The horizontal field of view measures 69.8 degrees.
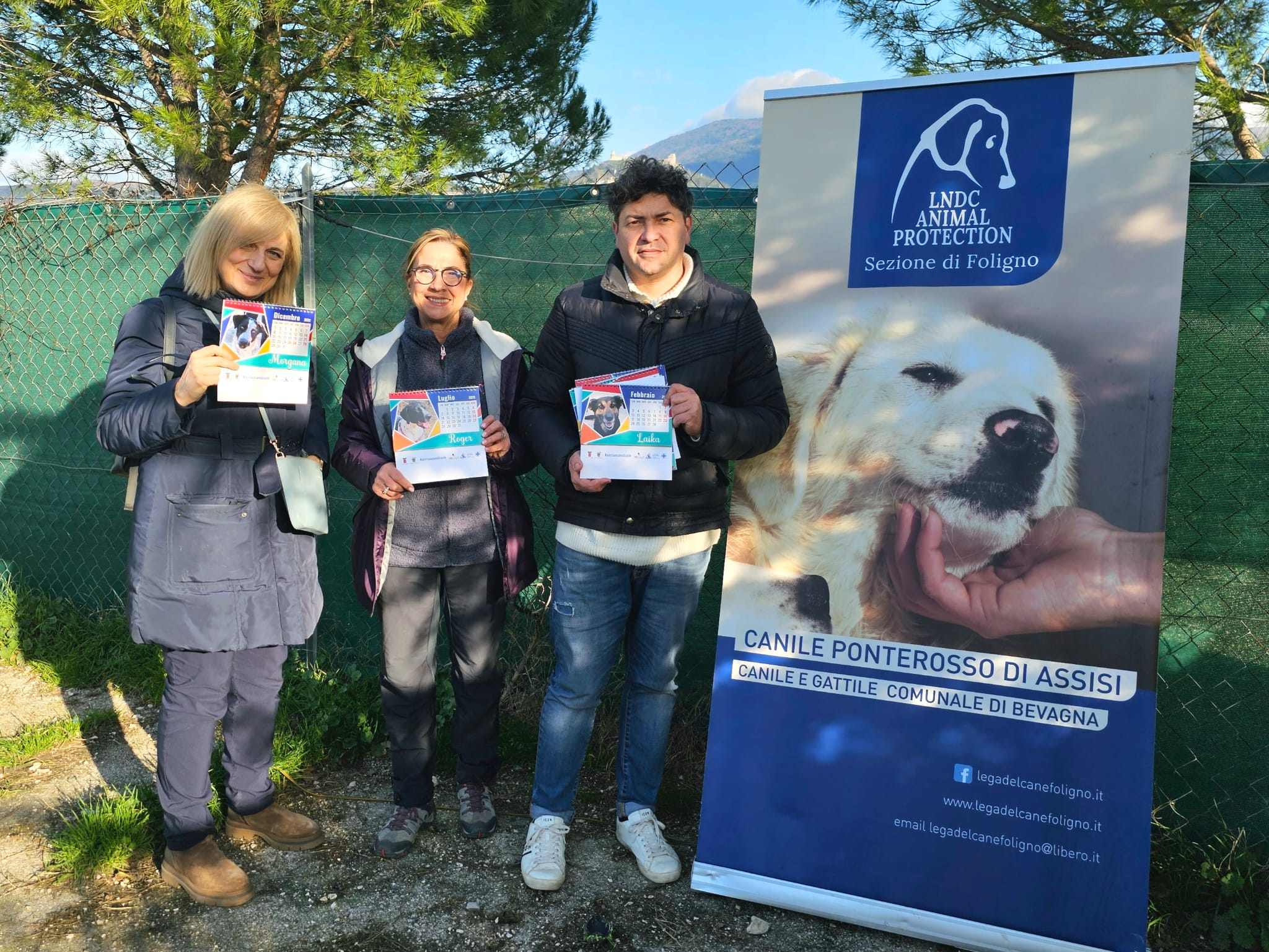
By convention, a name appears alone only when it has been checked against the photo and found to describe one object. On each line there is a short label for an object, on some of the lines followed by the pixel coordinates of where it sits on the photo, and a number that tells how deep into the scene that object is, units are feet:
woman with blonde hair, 8.25
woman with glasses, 9.27
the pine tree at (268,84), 18.61
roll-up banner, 7.82
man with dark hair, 8.53
